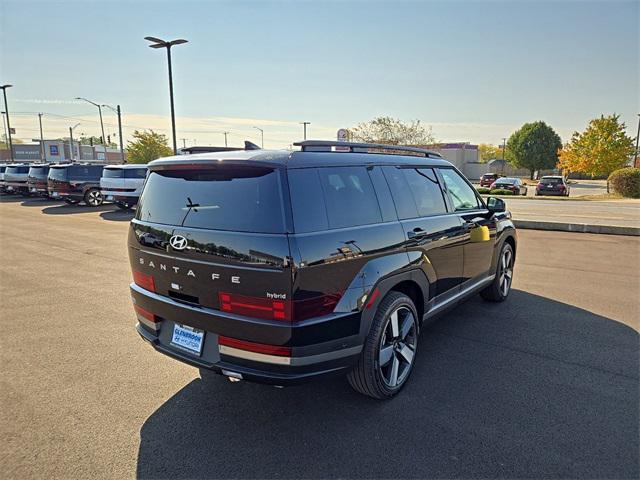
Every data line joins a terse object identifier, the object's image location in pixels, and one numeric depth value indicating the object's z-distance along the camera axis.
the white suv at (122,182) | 15.86
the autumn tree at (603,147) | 38.97
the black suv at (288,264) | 2.48
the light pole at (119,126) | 31.31
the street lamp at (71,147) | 70.23
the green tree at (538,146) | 61.94
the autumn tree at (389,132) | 45.94
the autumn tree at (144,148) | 38.19
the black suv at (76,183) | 17.84
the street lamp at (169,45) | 19.88
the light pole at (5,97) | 38.19
